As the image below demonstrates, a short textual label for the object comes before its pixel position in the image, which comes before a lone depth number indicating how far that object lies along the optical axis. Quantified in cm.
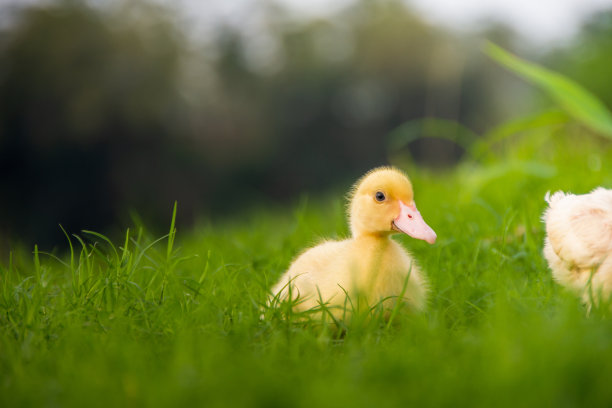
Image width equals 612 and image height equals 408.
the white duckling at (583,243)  229
